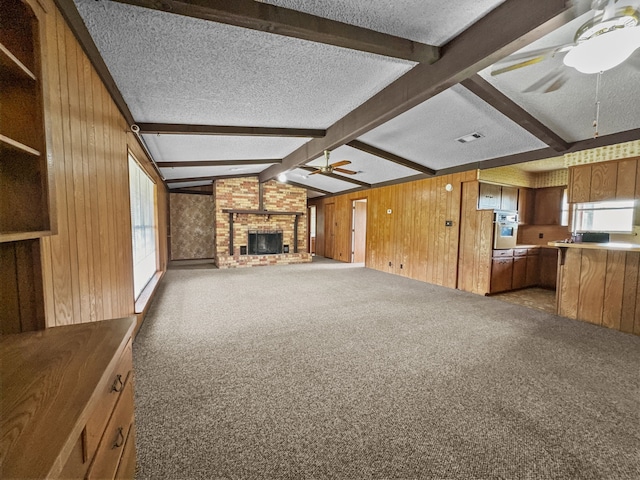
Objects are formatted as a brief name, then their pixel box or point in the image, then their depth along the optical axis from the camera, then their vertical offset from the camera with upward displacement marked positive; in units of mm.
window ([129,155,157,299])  3572 -81
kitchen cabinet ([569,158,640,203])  3227 +575
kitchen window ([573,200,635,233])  3678 +138
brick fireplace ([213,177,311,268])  7508 +5
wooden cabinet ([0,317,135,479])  552 -458
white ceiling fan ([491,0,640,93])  1386 +1008
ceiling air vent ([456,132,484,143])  3828 +1276
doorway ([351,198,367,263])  8648 -288
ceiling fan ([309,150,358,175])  4373 +980
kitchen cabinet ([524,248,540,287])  5453 -890
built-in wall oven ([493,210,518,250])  4703 -89
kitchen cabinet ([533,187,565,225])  5414 +413
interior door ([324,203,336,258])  9539 -231
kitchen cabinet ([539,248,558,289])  5445 -849
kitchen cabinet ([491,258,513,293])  4797 -890
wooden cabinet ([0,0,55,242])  978 +336
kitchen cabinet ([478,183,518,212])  4898 +520
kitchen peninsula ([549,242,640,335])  3117 -722
